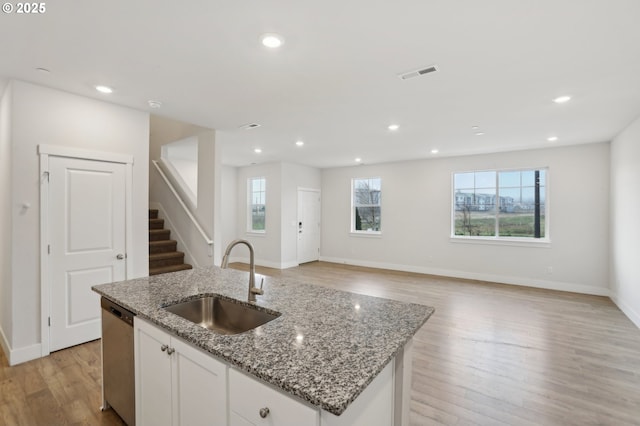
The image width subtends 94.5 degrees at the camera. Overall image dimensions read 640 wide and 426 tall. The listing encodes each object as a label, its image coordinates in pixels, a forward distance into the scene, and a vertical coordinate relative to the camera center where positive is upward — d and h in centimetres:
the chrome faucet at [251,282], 178 -43
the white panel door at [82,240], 299 -31
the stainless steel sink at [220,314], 177 -65
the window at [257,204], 784 +21
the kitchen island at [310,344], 98 -55
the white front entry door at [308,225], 786 -36
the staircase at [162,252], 448 -67
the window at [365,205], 766 +19
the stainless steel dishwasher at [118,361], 185 -99
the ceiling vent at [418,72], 252 +122
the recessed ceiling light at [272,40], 204 +121
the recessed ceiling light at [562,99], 309 +121
